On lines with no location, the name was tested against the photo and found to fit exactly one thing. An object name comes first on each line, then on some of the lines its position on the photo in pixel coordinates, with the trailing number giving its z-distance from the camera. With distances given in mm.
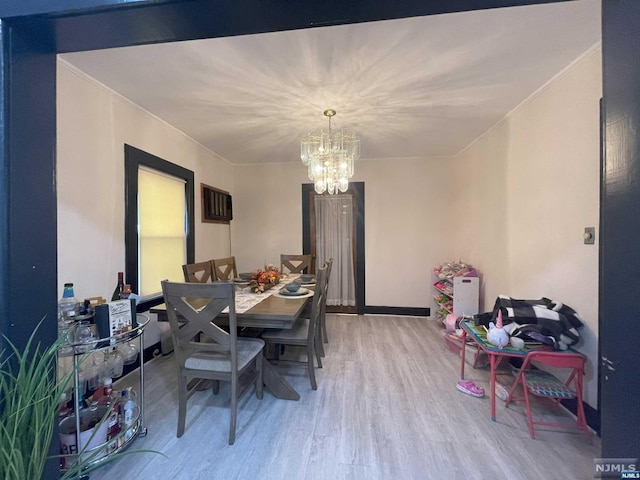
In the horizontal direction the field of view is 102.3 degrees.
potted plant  619
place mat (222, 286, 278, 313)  1827
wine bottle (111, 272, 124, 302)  1744
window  2303
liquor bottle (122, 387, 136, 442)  1536
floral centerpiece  2305
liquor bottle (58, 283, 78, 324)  1357
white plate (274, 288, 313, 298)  2108
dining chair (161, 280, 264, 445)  1466
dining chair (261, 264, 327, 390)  2010
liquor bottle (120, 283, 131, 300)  1640
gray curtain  4316
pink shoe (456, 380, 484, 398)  1972
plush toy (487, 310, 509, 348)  1729
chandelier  2432
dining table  1664
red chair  1554
